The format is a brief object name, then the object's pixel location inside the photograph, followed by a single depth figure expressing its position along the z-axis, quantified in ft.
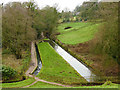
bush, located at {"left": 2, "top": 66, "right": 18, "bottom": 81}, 60.59
